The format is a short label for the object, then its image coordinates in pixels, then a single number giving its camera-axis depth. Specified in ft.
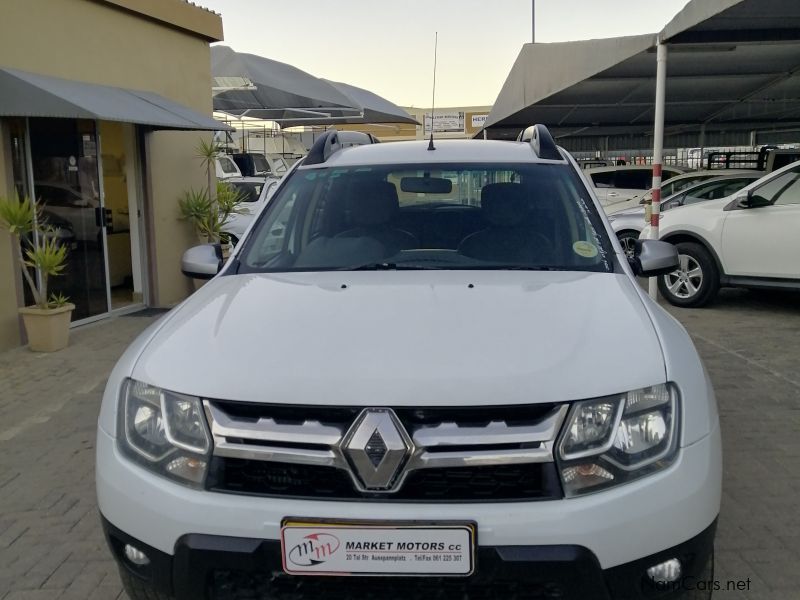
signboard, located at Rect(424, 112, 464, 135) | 121.69
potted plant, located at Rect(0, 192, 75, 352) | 22.85
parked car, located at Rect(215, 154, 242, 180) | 59.22
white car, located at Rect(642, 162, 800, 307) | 27.32
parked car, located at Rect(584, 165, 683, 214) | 47.75
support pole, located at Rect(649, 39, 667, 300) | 29.22
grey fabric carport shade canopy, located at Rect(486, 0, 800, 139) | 30.27
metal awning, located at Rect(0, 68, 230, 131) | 22.53
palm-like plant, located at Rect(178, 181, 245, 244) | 33.42
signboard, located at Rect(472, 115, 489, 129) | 133.08
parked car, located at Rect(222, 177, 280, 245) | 40.52
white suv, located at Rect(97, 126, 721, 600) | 6.95
